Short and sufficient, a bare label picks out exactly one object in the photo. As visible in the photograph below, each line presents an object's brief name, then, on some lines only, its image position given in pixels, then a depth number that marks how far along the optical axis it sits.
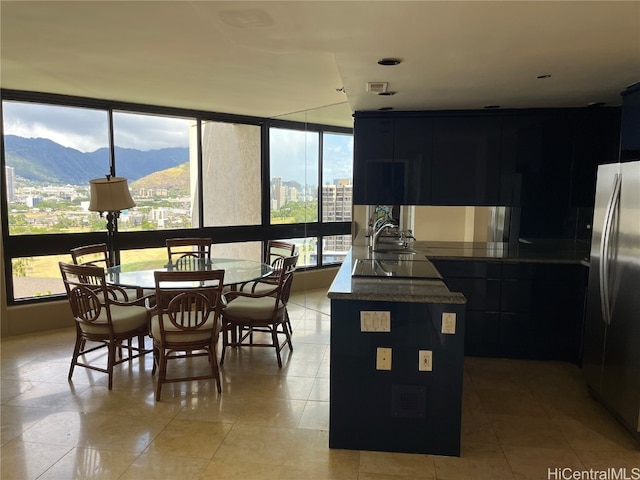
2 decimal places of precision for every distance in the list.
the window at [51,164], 4.61
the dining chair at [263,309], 3.87
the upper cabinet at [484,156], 4.14
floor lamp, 4.30
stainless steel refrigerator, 2.64
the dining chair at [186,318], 3.15
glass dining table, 3.63
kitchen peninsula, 2.49
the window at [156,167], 5.19
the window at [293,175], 5.89
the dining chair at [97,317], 3.36
